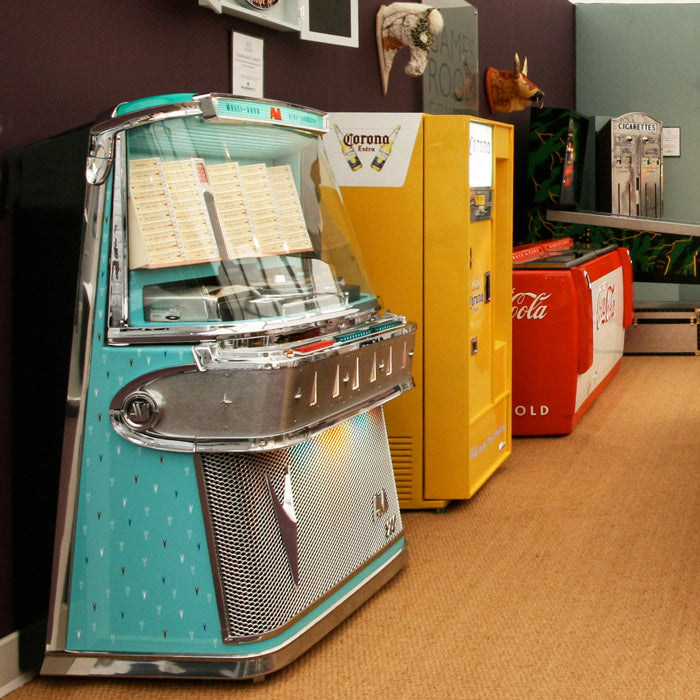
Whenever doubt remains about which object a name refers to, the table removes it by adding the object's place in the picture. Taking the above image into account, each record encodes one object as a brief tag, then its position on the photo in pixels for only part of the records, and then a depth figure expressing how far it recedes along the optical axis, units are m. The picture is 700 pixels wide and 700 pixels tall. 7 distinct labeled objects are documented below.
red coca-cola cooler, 5.16
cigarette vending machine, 8.17
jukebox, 2.50
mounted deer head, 6.71
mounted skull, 4.79
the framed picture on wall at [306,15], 3.58
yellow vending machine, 3.86
